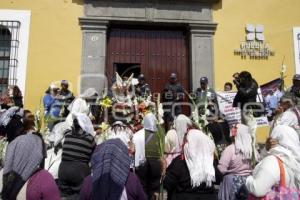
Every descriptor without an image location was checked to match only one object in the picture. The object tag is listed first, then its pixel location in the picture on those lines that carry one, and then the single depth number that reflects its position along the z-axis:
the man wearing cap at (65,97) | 8.72
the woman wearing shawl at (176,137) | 5.15
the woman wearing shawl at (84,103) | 7.00
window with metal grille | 10.25
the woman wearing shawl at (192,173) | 4.35
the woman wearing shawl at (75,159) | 5.00
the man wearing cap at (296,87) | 7.63
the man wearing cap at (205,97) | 8.28
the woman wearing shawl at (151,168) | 5.68
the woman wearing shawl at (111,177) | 3.07
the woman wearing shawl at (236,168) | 4.68
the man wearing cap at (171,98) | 8.44
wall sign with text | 10.90
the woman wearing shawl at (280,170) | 3.52
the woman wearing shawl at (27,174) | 3.48
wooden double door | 11.02
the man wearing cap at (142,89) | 8.92
